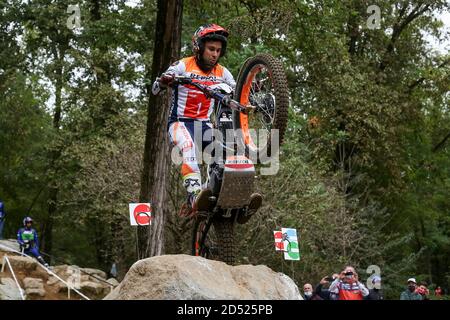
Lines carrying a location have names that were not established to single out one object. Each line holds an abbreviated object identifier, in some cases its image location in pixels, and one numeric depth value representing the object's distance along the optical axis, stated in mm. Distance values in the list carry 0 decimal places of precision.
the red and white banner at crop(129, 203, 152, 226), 11570
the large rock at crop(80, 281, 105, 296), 18000
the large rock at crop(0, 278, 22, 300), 15053
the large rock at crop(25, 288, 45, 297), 16150
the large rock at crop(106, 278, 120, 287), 18731
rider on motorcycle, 8570
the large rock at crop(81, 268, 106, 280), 20202
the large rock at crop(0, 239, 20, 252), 20094
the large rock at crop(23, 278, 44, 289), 16423
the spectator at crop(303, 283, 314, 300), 14188
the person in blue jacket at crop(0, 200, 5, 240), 21064
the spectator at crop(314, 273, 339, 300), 13359
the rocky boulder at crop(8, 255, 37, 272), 17419
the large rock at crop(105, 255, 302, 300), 6430
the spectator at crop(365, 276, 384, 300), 12635
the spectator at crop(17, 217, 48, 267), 18938
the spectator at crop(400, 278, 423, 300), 13312
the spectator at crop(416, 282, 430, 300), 13771
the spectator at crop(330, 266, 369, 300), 12625
